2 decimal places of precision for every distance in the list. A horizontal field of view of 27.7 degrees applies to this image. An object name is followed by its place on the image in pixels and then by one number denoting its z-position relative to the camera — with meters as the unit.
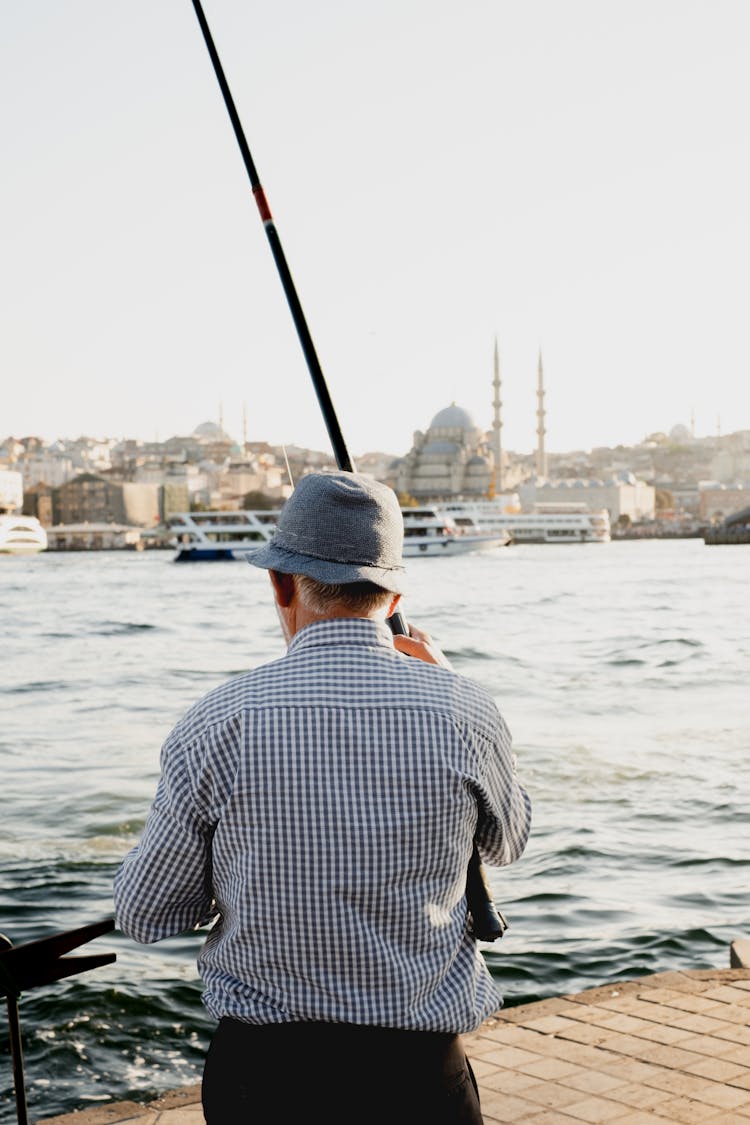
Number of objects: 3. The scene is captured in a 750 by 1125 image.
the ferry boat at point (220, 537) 72.06
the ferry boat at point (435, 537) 72.69
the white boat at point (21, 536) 86.81
